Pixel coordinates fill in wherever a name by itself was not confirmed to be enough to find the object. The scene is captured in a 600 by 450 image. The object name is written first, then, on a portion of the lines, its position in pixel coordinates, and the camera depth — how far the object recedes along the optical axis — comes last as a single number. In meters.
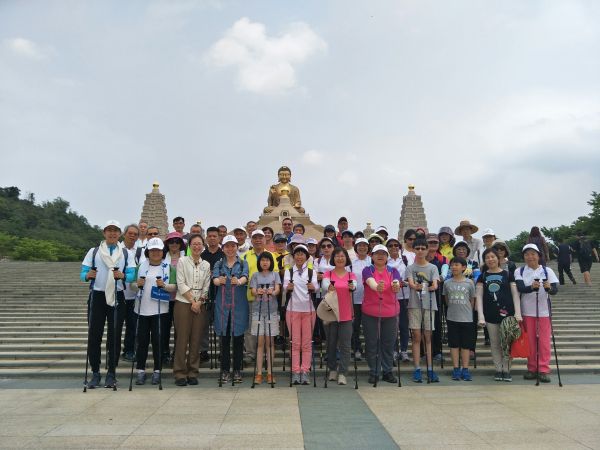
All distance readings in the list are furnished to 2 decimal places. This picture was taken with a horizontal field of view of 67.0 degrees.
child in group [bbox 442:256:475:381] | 6.18
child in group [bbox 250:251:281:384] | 6.04
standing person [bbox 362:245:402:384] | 6.01
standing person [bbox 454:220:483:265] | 7.86
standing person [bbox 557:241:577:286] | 12.58
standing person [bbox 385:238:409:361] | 7.03
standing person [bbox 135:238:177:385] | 5.98
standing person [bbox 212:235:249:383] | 5.98
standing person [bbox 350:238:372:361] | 6.68
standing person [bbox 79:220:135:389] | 5.83
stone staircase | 6.96
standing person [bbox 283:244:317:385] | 6.02
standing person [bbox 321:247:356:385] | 6.00
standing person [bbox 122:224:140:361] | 6.47
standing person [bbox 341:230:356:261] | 7.39
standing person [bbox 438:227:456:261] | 7.95
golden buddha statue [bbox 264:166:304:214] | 22.16
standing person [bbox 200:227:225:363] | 6.43
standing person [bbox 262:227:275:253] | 8.13
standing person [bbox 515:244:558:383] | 6.20
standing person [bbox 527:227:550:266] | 9.20
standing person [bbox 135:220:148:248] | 7.81
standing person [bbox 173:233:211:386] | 5.96
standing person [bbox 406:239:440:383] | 6.14
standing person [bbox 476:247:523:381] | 6.30
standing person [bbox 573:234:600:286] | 12.77
